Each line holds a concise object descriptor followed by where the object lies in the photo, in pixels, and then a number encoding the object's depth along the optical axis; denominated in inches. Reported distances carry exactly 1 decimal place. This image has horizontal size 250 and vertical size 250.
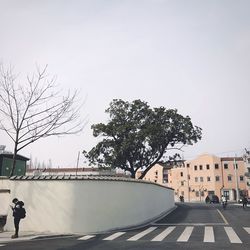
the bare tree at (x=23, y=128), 774.5
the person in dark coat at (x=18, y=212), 566.9
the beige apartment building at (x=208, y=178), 3464.6
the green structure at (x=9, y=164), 1170.6
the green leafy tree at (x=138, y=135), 1622.8
